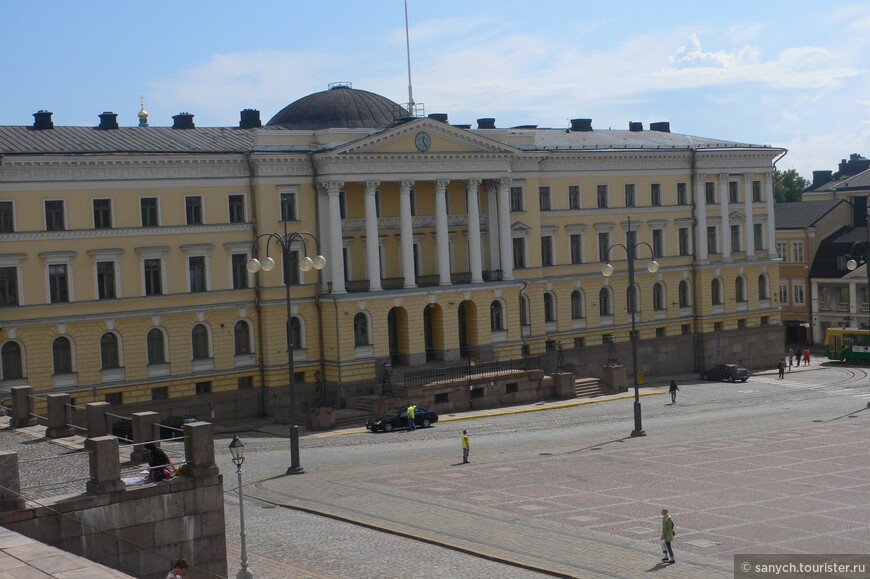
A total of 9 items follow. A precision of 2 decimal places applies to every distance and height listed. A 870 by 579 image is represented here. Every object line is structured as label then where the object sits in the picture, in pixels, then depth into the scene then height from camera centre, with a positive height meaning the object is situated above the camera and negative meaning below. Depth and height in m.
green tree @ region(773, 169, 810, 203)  145.88 +11.23
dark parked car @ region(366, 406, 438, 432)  55.97 -6.29
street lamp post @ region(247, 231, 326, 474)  42.41 -0.26
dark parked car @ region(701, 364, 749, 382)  77.25 -6.52
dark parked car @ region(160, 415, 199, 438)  50.47 -5.64
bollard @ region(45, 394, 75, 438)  35.19 -3.42
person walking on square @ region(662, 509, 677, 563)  28.48 -6.31
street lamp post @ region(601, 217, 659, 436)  51.12 -2.63
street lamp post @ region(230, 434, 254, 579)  26.88 -4.35
